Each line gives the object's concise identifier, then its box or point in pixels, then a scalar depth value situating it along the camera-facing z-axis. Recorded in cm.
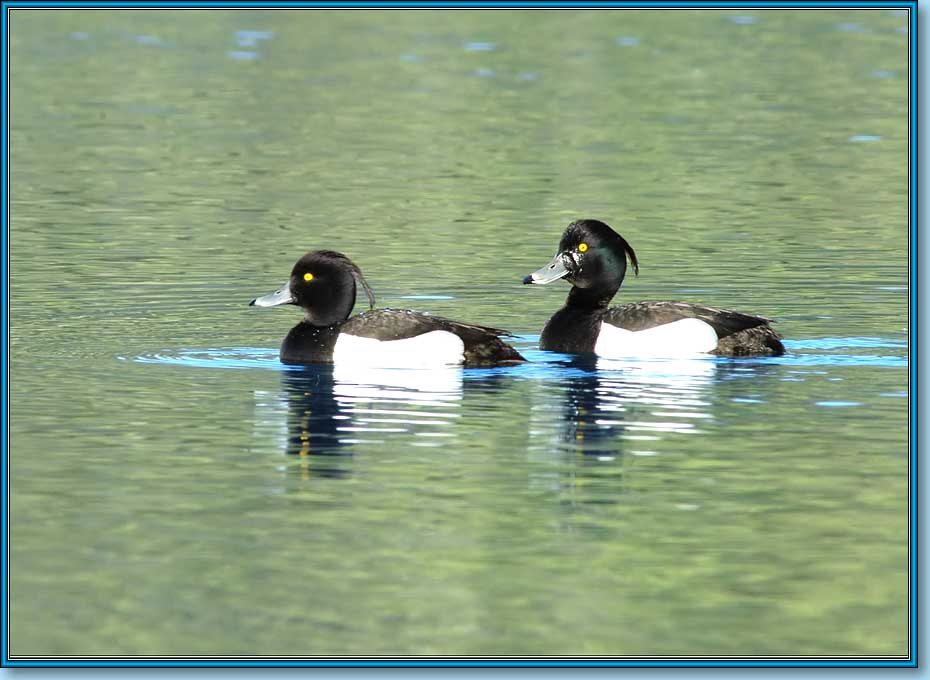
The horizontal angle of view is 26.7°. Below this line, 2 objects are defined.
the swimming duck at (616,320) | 1455
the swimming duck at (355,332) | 1424
